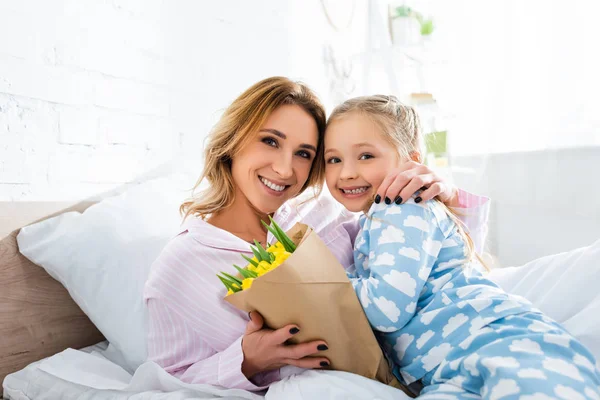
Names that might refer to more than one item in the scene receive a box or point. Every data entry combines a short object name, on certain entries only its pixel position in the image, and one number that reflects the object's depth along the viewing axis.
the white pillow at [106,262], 1.33
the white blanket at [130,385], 0.92
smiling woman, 1.05
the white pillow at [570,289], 1.04
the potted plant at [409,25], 2.89
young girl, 0.85
